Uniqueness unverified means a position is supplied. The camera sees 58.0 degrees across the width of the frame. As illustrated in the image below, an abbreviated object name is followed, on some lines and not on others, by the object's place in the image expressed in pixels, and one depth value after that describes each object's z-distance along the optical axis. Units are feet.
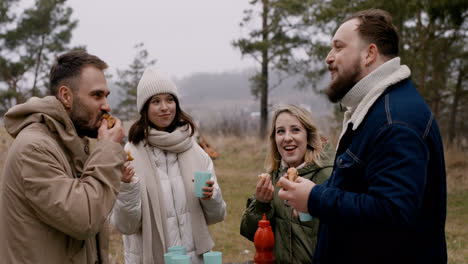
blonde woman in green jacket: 8.95
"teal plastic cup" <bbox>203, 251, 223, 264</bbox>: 7.43
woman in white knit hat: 10.07
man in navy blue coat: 5.56
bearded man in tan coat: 6.45
